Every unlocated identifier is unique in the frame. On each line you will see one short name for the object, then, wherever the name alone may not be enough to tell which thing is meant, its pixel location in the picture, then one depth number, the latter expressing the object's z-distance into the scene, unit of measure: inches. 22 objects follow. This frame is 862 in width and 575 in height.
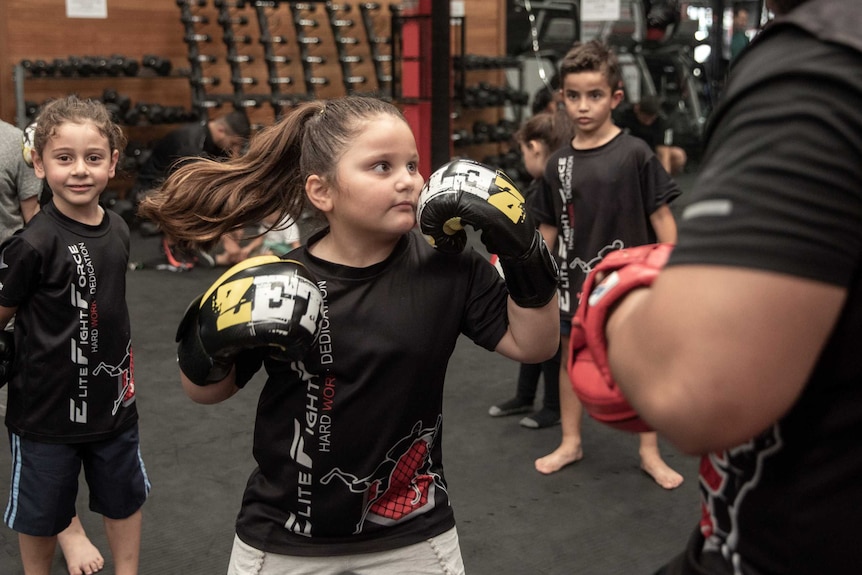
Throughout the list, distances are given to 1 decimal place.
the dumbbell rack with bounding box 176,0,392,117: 313.4
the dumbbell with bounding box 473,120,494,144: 374.3
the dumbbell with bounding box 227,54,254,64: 314.3
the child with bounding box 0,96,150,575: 81.7
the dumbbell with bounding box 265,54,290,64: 322.7
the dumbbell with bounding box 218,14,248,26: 313.4
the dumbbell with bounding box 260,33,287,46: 322.0
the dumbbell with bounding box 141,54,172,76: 296.8
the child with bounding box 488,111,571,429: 137.6
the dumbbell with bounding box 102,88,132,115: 285.0
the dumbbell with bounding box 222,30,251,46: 314.0
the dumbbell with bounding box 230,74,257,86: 315.0
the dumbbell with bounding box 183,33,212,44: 307.0
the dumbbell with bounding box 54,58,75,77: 277.0
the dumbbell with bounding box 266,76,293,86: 323.9
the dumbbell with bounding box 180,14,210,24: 307.0
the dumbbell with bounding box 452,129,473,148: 362.3
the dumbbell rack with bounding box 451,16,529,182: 361.1
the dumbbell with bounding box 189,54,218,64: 307.3
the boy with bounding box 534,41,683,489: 115.8
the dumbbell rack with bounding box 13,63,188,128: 266.1
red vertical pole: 281.0
